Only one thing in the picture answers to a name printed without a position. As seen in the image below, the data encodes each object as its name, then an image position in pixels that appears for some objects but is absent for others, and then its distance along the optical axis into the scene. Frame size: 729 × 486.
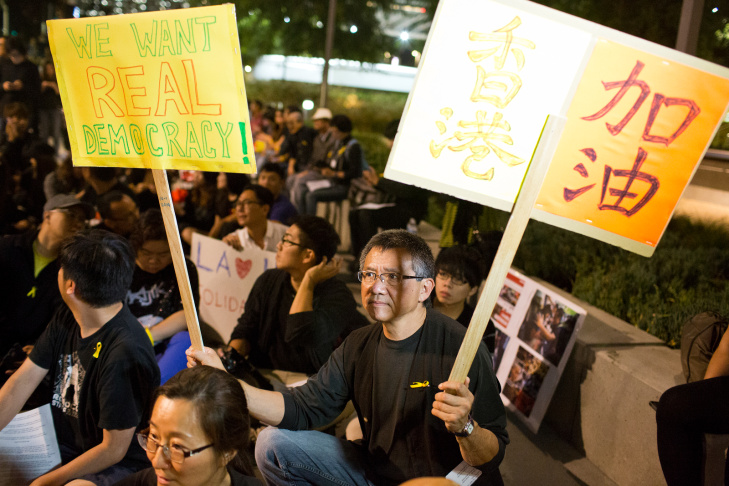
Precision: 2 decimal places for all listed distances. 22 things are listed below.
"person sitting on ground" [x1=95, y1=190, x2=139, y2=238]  4.73
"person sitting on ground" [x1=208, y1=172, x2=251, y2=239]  5.98
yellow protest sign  2.14
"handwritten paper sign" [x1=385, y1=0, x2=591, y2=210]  2.03
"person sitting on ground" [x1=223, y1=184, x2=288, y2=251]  5.05
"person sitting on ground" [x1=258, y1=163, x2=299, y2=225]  6.10
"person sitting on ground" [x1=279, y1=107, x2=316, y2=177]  10.13
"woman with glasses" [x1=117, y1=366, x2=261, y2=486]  1.75
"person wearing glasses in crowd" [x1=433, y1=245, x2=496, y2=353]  3.46
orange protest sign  1.97
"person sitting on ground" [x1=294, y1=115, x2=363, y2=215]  8.09
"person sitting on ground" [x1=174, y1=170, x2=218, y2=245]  6.42
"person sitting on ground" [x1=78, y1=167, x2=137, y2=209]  5.47
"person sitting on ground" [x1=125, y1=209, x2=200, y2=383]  3.74
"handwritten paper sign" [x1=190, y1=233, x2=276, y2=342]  4.67
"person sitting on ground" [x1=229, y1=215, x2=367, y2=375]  3.38
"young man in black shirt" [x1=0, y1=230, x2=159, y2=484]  2.29
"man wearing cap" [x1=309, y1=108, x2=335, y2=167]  8.76
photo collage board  3.83
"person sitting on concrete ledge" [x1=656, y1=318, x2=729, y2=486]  2.50
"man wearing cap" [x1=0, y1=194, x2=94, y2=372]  3.61
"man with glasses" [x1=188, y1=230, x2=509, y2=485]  2.16
